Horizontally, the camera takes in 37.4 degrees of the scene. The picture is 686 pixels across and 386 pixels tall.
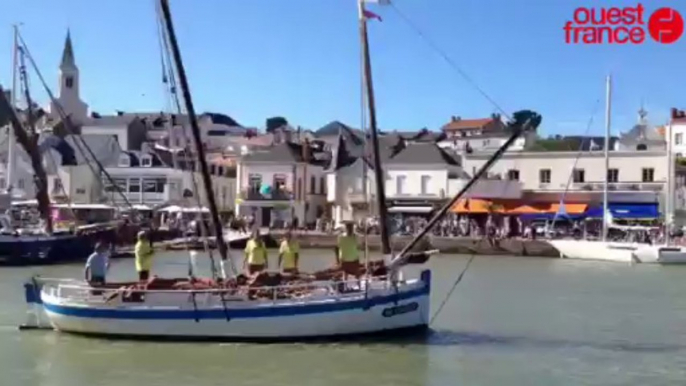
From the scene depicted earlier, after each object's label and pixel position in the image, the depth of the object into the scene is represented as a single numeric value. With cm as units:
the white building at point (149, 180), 10119
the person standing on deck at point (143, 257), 2889
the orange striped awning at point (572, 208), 8481
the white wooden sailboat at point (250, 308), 2719
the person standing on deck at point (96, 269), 2880
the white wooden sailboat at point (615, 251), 6750
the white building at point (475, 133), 14412
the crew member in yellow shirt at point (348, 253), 2902
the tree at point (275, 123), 18175
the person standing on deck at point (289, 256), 2956
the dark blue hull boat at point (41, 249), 5947
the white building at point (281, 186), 9844
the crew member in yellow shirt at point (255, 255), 2897
